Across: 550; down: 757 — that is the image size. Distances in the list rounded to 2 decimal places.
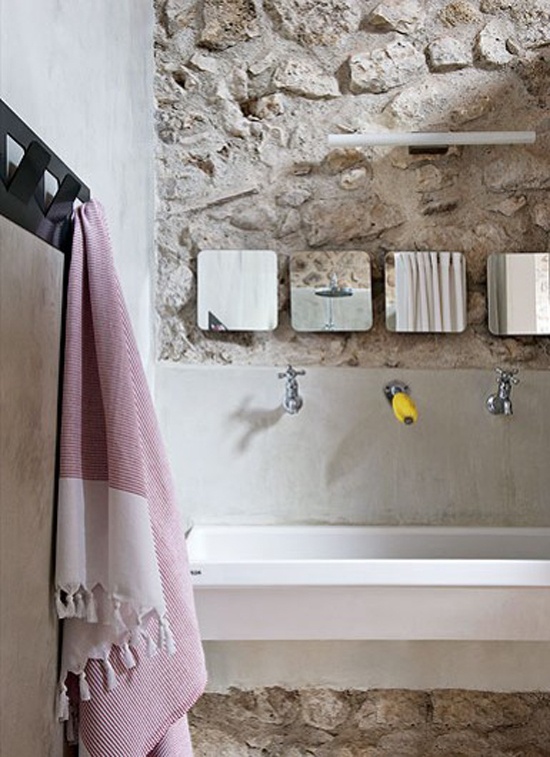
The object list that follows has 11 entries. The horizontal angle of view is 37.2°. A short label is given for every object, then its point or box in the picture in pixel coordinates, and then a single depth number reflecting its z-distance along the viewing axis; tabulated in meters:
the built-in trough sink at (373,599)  1.61
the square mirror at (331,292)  2.06
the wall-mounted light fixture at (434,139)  2.01
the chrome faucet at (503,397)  2.03
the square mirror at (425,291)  2.06
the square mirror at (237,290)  2.06
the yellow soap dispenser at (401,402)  1.91
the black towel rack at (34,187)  0.94
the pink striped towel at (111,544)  1.05
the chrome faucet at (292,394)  2.04
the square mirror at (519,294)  2.05
